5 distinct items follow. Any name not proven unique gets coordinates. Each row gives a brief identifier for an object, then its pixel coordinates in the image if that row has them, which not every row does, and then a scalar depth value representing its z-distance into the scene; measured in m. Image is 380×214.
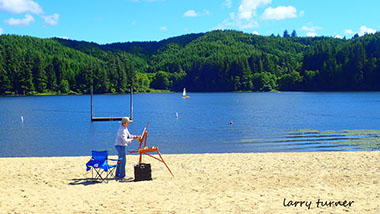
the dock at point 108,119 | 47.84
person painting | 12.34
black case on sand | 12.69
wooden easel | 12.67
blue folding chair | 12.27
